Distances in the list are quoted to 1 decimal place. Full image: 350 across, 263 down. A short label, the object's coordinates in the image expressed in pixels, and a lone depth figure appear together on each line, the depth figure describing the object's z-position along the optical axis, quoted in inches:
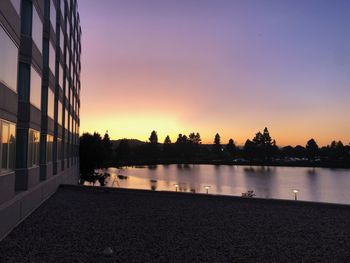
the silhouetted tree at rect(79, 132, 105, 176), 2775.6
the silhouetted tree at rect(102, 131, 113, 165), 4189.2
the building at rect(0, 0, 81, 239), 546.4
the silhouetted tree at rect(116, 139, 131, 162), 7057.1
